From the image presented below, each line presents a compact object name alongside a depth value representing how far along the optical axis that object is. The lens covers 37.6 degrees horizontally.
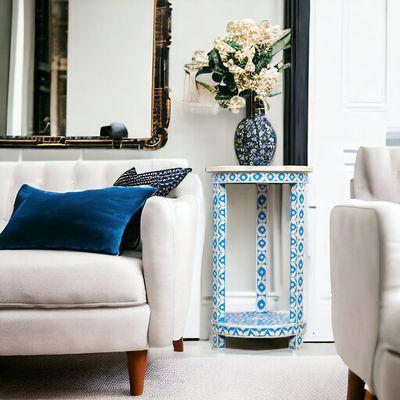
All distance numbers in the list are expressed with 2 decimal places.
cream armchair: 1.27
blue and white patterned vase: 2.64
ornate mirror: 2.83
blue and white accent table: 2.54
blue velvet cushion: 2.00
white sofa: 1.83
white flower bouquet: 2.58
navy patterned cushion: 2.32
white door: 2.88
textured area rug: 1.93
